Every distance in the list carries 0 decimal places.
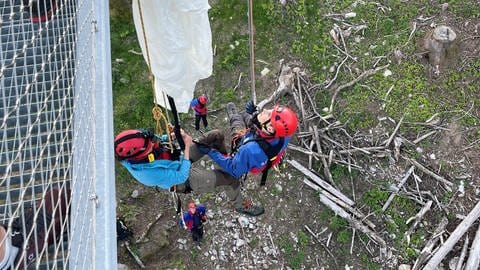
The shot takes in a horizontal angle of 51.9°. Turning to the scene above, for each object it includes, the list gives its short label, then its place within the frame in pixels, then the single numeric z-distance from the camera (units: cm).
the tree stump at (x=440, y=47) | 665
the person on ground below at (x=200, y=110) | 602
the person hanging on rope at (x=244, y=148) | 445
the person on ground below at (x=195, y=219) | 574
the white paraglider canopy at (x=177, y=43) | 436
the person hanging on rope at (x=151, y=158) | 421
